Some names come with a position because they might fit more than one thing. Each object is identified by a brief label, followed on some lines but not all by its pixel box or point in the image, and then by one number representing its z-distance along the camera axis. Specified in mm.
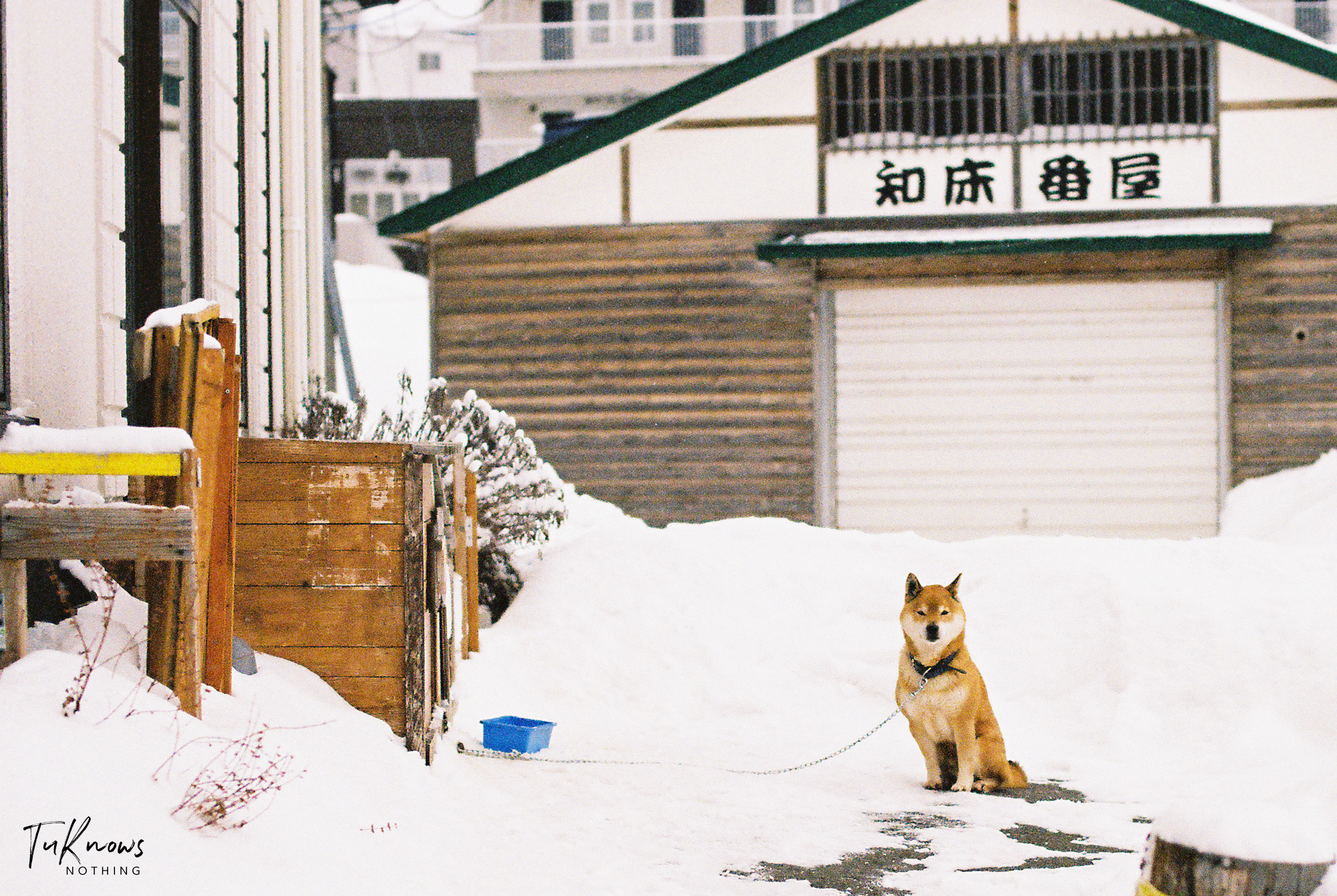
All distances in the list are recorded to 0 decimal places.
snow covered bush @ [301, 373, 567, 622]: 10281
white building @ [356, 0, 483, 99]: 53938
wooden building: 14812
